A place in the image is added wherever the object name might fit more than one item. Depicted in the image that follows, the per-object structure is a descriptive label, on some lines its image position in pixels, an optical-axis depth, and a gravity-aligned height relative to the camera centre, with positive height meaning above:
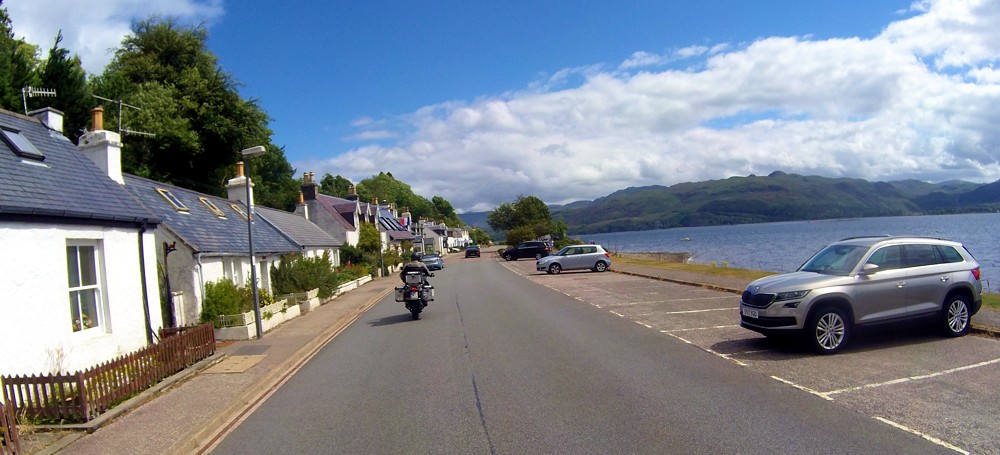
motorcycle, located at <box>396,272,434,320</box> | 16.92 -1.22
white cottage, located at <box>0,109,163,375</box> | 8.41 +0.40
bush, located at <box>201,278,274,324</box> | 15.32 -0.85
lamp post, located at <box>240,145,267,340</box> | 14.07 +0.74
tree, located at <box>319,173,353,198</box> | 110.38 +13.36
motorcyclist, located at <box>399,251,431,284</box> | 17.45 -0.52
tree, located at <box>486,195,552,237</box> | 101.97 +4.29
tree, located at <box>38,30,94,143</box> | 28.30 +9.23
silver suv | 9.34 -1.35
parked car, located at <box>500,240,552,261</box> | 62.81 -1.25
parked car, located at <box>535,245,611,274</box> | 35.91 -1.55
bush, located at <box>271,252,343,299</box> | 21.75 -0.56
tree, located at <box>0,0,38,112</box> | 24.52 +9.52
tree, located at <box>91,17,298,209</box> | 36.00 +9.99
